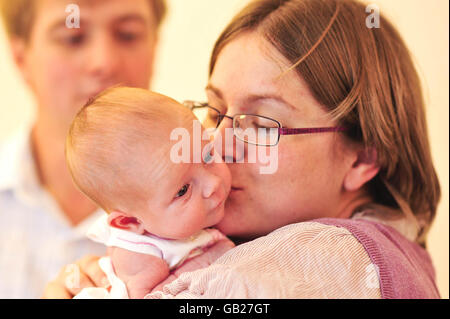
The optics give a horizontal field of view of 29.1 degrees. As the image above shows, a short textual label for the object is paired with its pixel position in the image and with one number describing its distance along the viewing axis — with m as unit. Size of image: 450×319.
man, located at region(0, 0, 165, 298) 0.98
